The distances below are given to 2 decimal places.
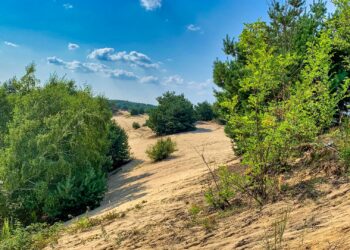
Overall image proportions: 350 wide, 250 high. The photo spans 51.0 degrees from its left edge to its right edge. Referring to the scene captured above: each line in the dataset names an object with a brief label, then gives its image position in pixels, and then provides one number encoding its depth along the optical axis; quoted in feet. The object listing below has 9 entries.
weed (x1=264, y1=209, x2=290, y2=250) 13.53
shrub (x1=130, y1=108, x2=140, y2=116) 170.98
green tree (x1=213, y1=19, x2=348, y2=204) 20.36
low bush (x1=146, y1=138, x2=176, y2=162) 61.67
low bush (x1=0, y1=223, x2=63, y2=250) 24.27
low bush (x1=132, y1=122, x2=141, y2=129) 124.26
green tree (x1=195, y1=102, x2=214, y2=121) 130.72
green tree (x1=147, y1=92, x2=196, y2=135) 95.96
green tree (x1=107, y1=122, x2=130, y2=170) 69.51
